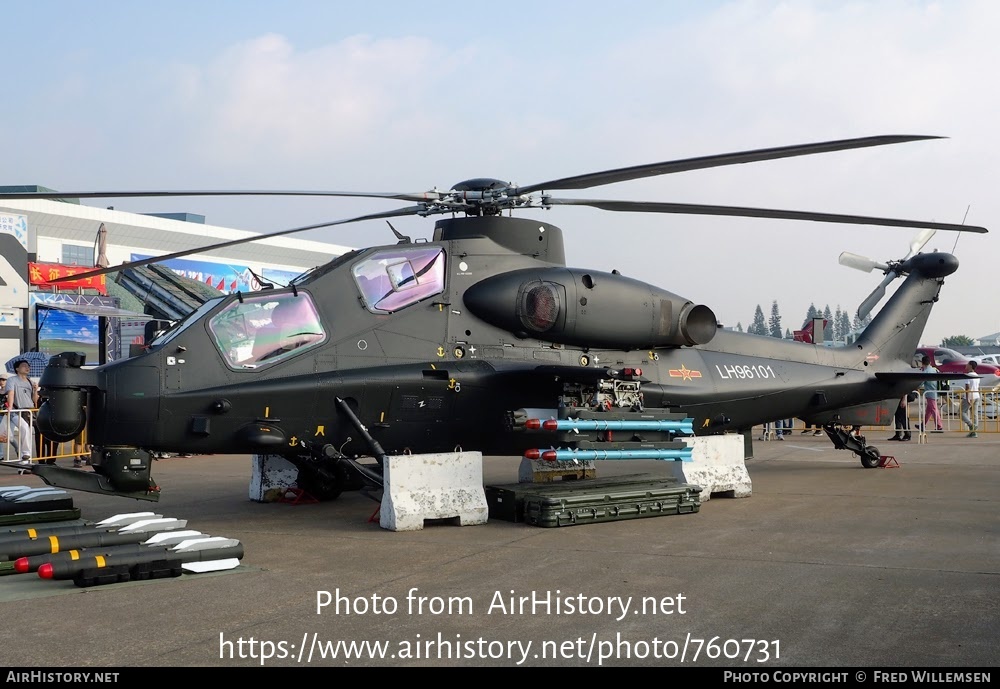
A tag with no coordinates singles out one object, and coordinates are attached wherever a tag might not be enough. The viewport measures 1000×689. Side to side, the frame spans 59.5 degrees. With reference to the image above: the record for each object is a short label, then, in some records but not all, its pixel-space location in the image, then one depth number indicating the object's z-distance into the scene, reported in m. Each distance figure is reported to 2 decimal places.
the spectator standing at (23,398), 16.42
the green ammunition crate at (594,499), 9.61
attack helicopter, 8.88
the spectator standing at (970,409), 22.81
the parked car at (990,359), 44.77
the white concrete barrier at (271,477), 11.77
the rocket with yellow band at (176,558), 6.62
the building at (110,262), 27.40
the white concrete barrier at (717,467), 11.52
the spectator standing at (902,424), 21.23
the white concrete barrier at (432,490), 9.45
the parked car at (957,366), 34.50
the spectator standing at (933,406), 23.88
